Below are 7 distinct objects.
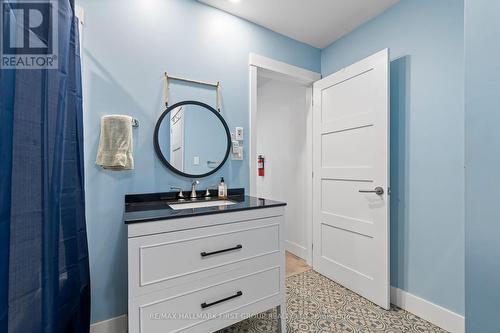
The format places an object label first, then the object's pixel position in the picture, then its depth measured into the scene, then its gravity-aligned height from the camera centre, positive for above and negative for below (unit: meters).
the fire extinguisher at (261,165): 3.55 -0.03
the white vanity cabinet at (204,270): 1.05 -0.60
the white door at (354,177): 1.80 -0.13
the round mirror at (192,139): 1.71 +0.21
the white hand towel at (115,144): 1.40 +0.13
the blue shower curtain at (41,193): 0.65 -0.11
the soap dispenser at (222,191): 1.86 -0.24
